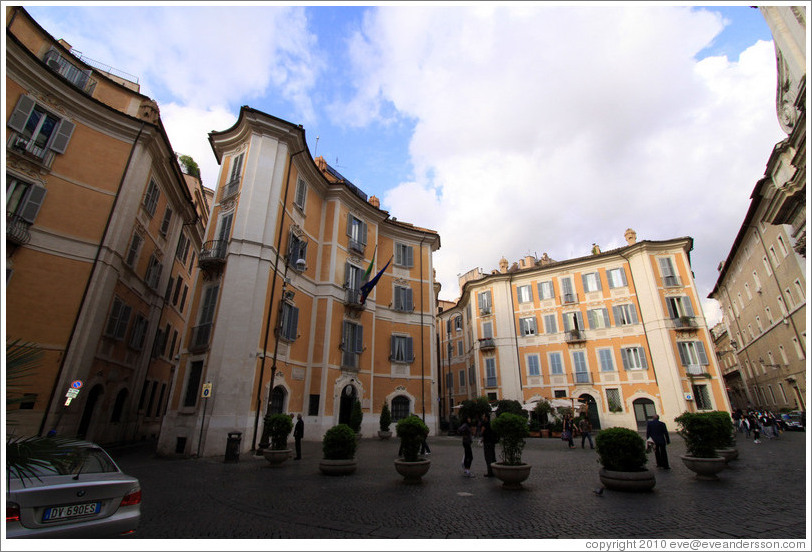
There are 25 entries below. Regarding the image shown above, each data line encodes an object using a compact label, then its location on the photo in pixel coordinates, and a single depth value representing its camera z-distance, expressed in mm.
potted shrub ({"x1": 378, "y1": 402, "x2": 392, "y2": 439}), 22703
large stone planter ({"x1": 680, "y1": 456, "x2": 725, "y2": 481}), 9430
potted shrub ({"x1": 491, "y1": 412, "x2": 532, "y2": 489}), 8688
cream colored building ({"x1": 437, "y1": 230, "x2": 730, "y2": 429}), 28641
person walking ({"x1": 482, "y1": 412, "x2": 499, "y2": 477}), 10805
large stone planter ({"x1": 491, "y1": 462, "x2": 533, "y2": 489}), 8664
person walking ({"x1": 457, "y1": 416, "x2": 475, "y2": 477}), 10805
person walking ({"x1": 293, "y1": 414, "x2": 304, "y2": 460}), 14102
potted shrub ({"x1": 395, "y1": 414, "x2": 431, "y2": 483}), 9555
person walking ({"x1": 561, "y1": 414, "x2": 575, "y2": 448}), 19025
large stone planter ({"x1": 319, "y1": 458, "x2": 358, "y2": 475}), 10523
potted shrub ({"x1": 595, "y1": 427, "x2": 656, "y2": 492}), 8102
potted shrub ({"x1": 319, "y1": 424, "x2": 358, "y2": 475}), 10578
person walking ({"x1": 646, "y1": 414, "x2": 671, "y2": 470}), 11375
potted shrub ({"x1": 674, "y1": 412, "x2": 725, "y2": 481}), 9508
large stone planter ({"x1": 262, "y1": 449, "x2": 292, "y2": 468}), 12492
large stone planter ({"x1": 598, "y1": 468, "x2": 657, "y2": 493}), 8070
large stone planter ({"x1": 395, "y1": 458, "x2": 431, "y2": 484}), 9523
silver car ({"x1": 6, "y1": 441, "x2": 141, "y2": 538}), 4000
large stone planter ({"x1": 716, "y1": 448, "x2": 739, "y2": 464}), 12269
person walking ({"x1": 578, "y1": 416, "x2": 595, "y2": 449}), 18719
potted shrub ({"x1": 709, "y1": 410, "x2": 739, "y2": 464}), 9672
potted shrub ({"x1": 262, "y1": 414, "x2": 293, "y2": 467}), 12539
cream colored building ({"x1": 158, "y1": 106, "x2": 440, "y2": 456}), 16438
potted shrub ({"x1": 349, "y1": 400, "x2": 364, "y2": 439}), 21406
